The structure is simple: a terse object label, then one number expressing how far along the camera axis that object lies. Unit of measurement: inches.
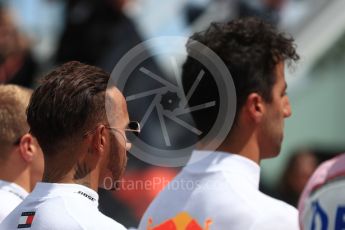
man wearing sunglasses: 280.4
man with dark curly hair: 316.8
